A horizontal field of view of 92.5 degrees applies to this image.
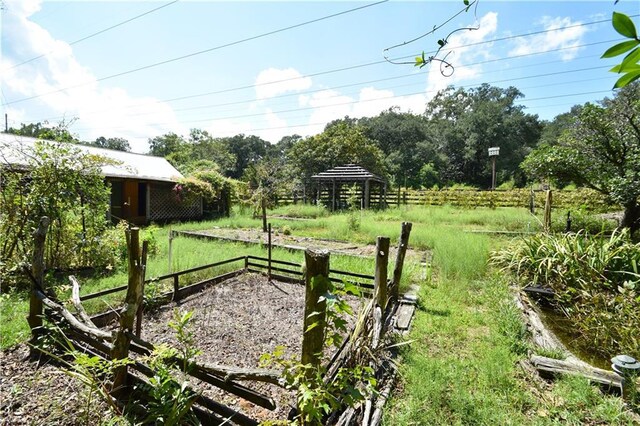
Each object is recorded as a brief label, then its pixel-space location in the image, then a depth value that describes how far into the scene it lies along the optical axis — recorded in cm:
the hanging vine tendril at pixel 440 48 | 115
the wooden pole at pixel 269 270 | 537
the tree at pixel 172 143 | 3023
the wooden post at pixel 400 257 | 396
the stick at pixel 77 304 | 259
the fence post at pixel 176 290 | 434
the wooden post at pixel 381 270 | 330
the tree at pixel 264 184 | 1325
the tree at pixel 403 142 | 3133
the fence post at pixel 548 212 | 658
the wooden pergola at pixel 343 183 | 1662
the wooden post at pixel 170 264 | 511
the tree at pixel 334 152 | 2344
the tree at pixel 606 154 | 730
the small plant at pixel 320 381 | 152
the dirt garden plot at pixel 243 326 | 258
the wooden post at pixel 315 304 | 173
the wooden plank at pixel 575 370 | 249
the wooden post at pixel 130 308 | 217
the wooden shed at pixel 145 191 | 1144
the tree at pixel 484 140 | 2962
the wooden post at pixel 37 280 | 288
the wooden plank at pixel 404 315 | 367
